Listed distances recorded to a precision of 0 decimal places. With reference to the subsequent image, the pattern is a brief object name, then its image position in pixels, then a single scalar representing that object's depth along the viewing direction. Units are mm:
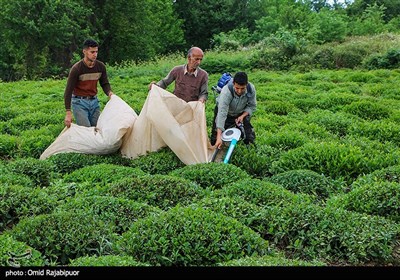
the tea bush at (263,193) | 5875
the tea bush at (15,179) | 6662
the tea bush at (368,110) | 11672
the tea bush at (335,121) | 10445
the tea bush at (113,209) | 5285
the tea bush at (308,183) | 6742
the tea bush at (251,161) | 7819
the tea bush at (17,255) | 4141
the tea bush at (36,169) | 7168
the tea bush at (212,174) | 6754
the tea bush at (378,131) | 9617
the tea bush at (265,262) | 4168
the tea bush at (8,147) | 9045
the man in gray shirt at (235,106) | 7748
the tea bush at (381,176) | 6746
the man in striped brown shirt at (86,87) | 8133
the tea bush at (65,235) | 4641
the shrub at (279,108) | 12523
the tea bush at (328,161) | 7574
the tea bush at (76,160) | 7656
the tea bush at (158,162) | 7621
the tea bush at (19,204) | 5555
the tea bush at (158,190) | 5951
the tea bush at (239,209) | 5344
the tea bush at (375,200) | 5777
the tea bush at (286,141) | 9055
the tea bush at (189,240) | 4469
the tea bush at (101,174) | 6809
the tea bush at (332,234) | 4906
